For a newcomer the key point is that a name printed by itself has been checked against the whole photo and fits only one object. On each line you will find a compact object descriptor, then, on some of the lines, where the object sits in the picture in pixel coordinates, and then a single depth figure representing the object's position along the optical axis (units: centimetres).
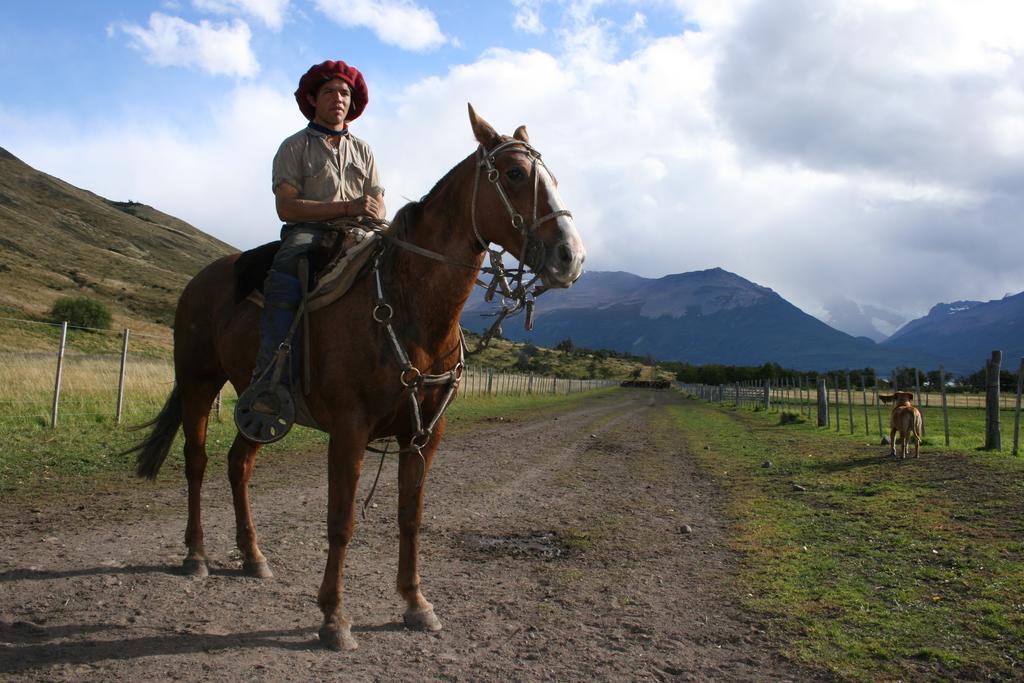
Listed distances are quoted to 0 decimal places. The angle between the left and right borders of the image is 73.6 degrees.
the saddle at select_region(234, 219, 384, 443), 430
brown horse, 388
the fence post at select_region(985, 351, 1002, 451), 1529
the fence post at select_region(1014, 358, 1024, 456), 1465
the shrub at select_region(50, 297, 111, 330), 5200
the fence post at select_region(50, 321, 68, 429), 1248
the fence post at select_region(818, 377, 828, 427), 2581
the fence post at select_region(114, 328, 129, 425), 1382
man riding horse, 436
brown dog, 1378
